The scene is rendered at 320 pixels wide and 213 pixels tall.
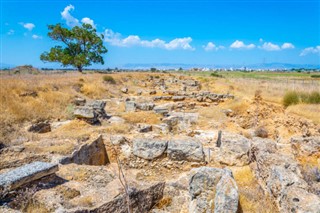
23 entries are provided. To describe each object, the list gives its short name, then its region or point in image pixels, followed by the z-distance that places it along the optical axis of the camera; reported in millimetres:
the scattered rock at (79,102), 14555
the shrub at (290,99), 14823
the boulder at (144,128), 9466
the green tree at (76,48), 31906
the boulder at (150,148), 6805
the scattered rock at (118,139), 7562
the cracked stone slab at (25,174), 4023
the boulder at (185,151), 6676
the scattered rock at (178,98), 19953
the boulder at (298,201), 3080
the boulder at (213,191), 3563
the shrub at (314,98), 14516
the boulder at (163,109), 13461
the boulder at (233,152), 6809
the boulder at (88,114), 10447
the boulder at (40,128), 9302
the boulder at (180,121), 11055
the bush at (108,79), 26666
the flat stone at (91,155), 6391
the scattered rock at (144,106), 14591
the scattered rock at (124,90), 25025
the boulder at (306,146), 6785
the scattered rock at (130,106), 14455
